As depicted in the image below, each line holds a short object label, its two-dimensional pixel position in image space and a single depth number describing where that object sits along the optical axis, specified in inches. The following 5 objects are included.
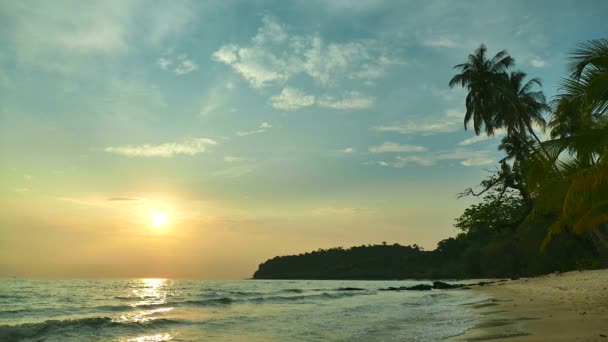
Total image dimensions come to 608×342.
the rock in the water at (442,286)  1983.3
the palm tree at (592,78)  334.0
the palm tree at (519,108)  1327.5
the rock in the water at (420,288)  2070.6
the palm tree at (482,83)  1398.9
